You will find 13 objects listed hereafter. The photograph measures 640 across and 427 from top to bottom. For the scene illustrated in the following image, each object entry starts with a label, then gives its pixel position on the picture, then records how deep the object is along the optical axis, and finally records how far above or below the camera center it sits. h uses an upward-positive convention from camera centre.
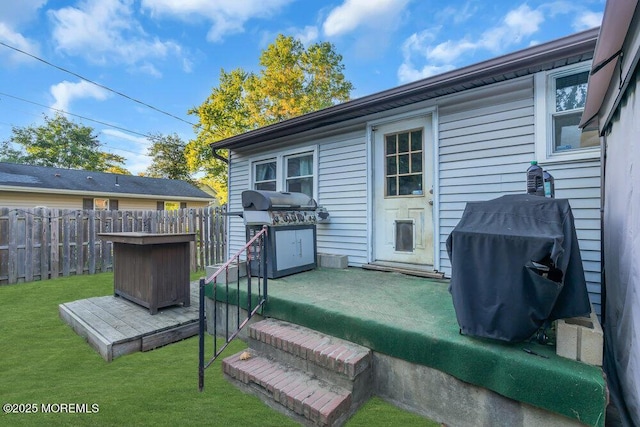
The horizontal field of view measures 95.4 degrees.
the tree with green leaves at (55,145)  22.59 +5.48
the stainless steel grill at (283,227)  3.74 -0.19
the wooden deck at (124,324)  2.93 -1.25
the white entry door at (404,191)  3.96 +0.31
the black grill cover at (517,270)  1.59 -0.33
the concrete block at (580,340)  1.55 -0.70
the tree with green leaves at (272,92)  14.48 +6.24
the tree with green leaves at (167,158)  24.83 +4.79
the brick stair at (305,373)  1.92 -1.24
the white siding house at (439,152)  2.91 +0.79
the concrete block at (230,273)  3.58 -0.75
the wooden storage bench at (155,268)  3.51 -0.69
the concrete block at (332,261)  4.56 -0.76
